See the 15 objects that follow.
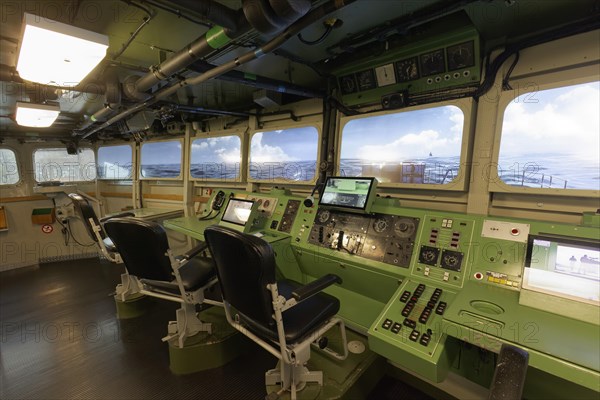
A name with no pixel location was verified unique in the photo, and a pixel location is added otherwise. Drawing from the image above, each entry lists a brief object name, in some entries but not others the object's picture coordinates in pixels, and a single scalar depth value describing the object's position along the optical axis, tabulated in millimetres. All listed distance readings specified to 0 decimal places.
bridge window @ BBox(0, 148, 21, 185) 4410
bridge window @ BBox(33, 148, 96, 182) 4848
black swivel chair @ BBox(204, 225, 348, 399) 1144
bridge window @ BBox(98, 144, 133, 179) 4996
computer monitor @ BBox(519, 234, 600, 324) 1034
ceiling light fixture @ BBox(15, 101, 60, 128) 2345
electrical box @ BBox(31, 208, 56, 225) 4453
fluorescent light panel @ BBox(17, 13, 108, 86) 1182
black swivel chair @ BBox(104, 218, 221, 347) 1645
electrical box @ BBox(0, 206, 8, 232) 4148
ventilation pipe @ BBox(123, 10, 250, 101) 1225
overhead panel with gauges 1621
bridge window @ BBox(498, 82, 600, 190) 1360
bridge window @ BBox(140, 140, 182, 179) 4156
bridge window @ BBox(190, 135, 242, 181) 3414
